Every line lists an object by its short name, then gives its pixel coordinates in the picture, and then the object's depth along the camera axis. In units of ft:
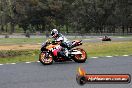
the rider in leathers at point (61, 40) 53.93
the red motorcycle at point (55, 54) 52.75
